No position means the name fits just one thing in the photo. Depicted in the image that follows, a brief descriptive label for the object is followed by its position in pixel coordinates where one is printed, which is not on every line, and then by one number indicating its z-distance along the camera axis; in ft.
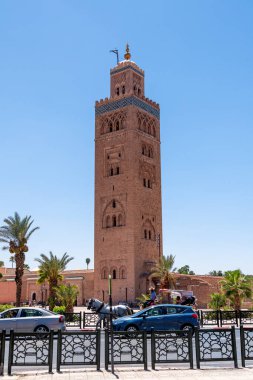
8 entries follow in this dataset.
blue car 48.44
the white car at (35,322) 50.03
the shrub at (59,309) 88.28
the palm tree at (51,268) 112.98
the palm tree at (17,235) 113.29
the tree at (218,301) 87.40
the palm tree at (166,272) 122.31
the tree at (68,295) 86.58
